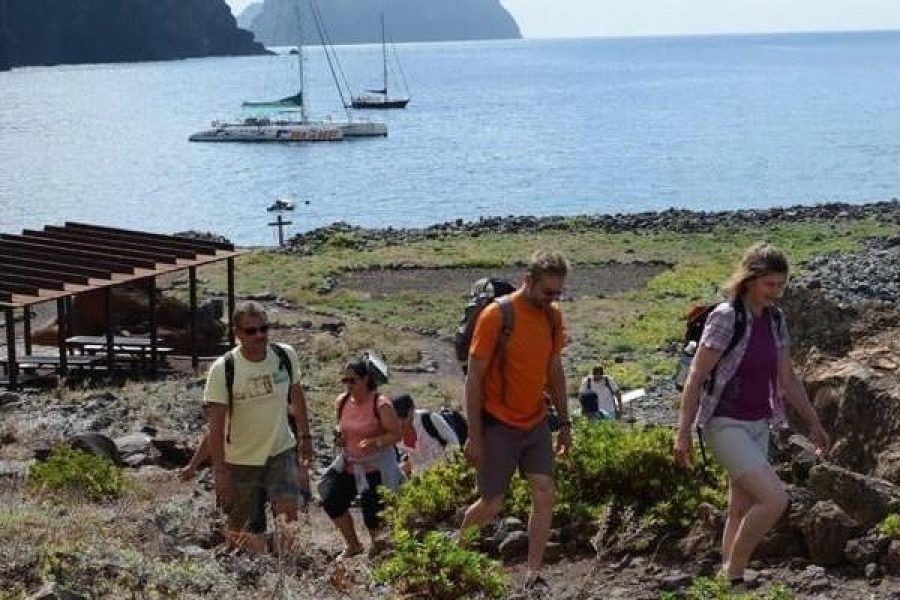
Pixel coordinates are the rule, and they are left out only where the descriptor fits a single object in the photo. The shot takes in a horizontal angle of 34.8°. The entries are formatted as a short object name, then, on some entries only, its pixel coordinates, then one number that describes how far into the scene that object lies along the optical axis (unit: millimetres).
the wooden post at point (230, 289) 22516
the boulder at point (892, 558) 7398
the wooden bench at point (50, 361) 21344
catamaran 113000
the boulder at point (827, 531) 7660
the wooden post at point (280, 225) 54859
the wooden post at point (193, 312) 21906
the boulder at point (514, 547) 8672
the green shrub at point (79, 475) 10078
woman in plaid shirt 7184
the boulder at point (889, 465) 8711
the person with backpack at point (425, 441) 10914
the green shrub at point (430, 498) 9219
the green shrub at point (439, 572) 6750
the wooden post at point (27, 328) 23250
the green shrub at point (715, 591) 6223
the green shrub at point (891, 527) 7469
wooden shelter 19906
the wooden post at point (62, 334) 20764
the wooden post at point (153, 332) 21606
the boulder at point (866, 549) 7496
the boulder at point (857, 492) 7762
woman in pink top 9375
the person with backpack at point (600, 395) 15167
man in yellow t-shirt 8070
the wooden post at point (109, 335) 21125
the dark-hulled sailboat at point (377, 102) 152125
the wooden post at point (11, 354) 19594
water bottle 9172
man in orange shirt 7621
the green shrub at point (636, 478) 8648
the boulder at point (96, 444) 12117
